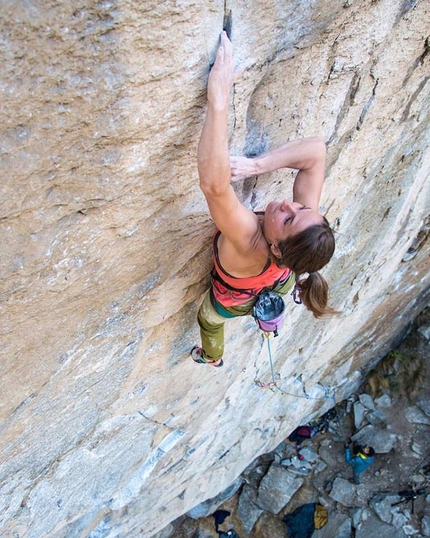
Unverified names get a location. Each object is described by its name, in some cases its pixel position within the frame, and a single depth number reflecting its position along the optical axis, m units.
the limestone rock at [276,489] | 5.90
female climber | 1.41
